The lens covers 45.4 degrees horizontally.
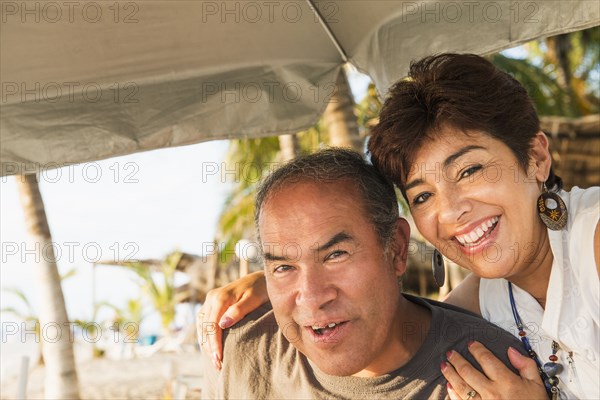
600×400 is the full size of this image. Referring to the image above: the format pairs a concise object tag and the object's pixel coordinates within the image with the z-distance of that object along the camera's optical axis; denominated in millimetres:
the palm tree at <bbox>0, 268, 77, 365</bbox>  17406
